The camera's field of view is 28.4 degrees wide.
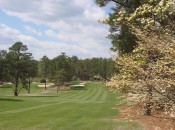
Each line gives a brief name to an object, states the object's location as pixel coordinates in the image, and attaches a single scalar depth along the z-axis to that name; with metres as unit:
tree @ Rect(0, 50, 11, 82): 70.69
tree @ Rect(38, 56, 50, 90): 137.35
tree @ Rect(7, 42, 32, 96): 72.44
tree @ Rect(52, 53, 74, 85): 97.69
